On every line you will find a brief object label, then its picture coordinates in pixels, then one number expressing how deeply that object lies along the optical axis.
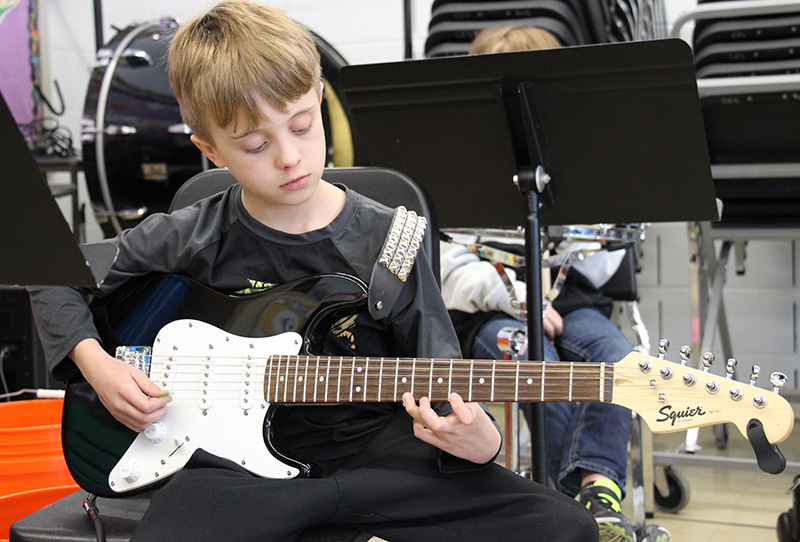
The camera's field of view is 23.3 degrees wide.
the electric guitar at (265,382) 2.18
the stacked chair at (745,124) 3.07
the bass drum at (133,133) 4.70
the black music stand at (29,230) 2.06
